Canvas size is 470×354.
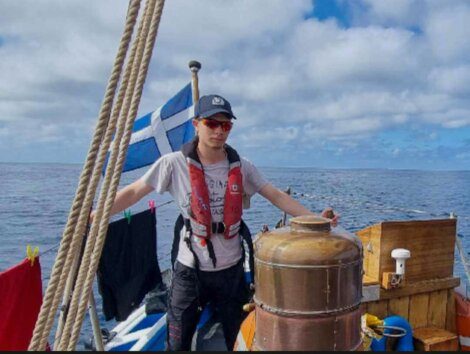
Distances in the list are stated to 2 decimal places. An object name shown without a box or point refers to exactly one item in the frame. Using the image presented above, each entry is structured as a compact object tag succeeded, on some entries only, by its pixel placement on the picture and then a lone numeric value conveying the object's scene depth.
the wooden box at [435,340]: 3.94
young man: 3.05
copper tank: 2.26
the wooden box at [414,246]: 4.00
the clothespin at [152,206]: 5.04
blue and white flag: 6.32
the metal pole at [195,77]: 5.36
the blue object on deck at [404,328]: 3.64
